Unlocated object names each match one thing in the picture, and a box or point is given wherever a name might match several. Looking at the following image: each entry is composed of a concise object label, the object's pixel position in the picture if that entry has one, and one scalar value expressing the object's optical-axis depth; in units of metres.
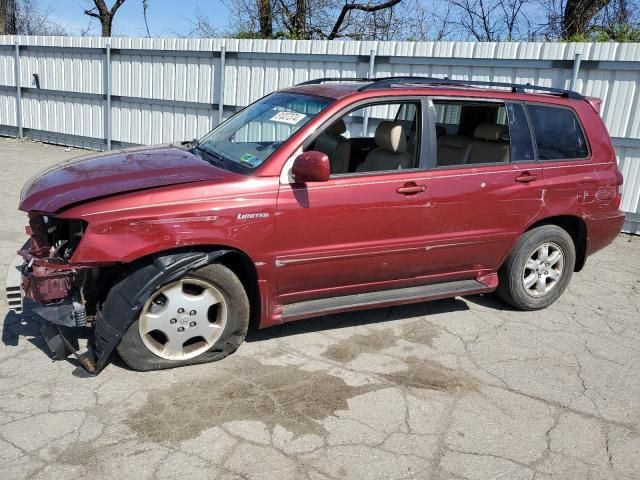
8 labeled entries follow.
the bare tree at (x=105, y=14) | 24.80
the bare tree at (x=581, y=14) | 16.03
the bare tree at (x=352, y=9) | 19.04
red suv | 3.53
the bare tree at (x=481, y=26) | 20.70
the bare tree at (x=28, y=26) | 30.44
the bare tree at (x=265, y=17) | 18.81
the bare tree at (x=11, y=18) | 26.66
